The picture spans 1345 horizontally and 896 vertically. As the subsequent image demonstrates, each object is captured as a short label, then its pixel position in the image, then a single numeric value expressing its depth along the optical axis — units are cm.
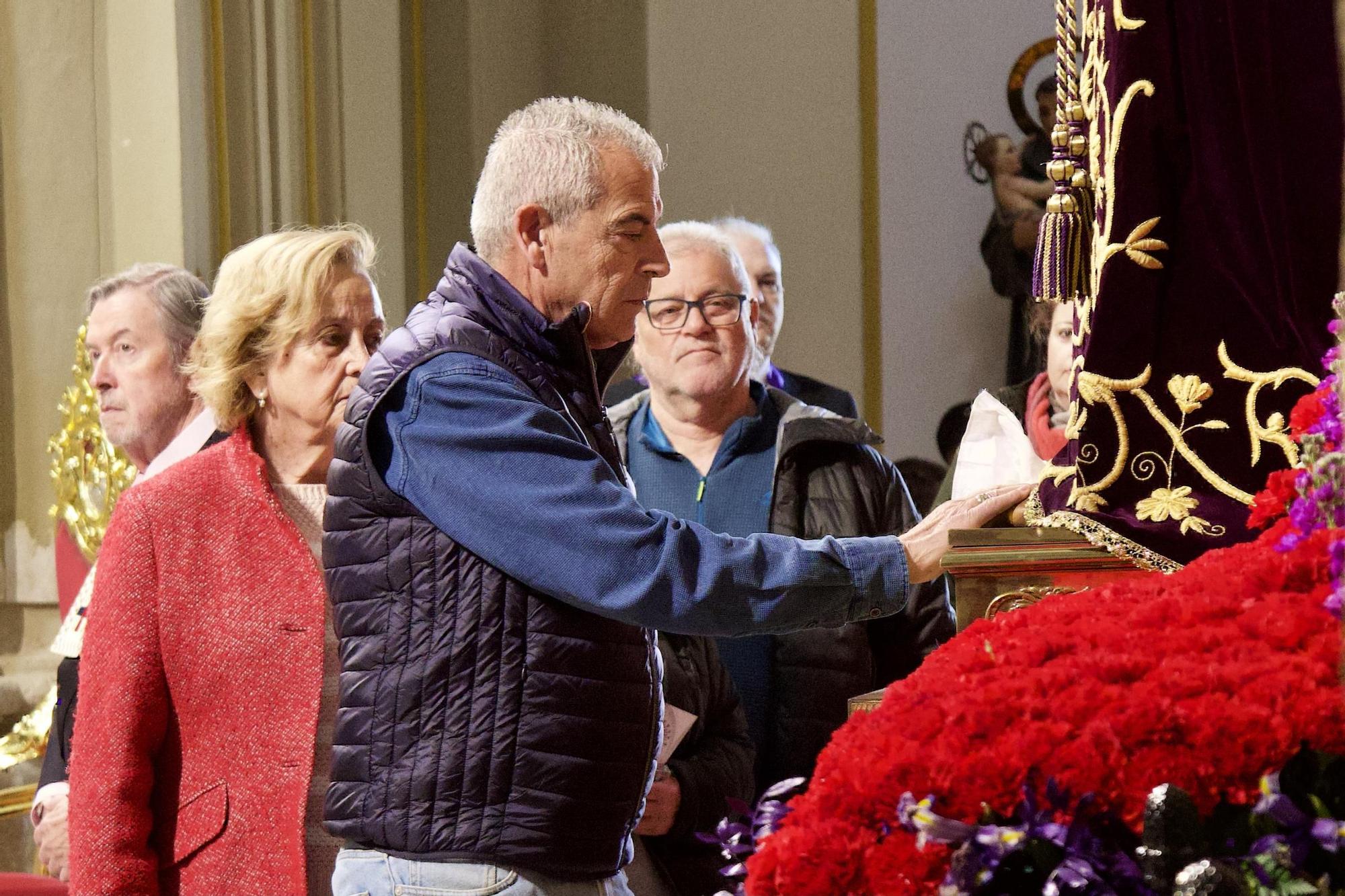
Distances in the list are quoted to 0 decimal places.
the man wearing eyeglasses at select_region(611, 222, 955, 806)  535
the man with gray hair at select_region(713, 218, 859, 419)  723
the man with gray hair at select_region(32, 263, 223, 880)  623
